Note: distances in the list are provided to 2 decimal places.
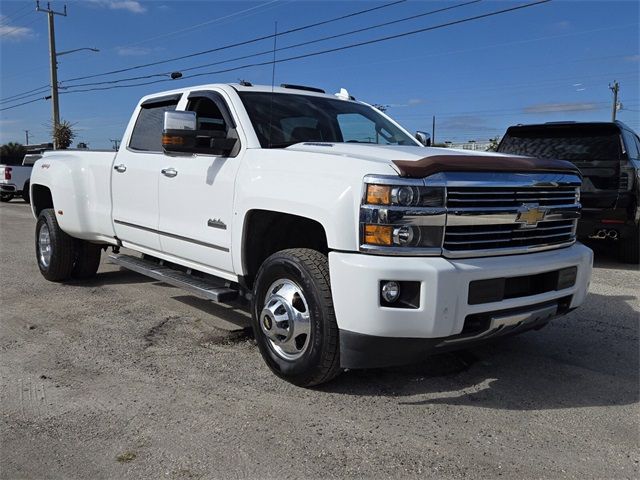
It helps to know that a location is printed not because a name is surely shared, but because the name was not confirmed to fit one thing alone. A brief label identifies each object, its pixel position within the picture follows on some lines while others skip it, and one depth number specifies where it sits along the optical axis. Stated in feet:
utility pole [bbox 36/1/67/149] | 115.14
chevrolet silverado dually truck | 9.97
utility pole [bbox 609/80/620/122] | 184.80
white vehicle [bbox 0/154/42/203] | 73.51
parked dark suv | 24.59
